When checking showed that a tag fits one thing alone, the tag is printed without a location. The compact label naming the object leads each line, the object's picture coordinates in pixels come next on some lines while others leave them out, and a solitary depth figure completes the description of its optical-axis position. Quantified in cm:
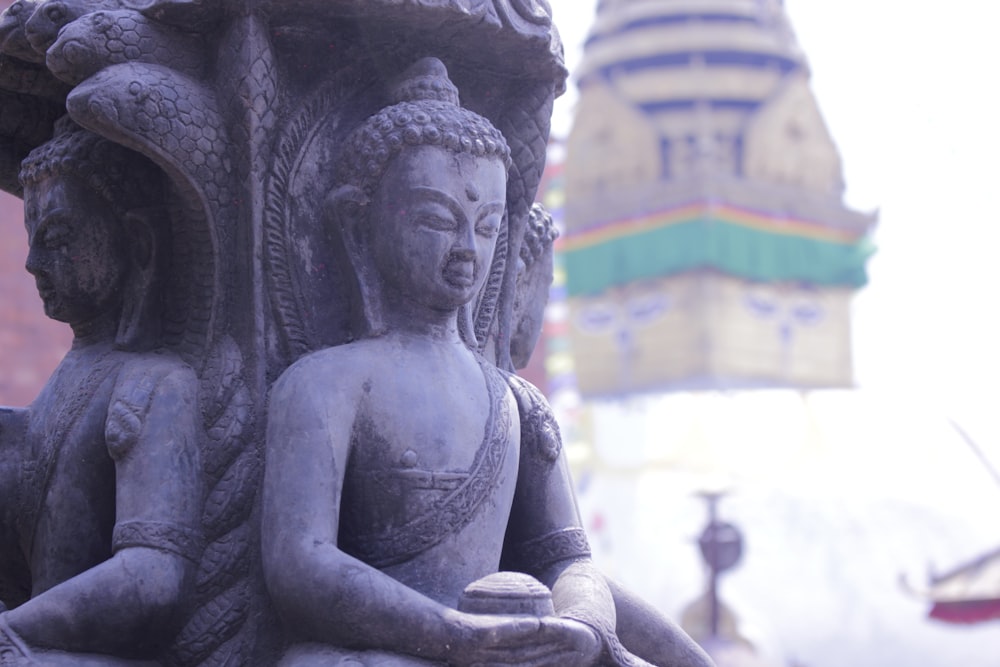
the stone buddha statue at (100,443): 275
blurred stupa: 2847
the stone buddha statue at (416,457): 259
